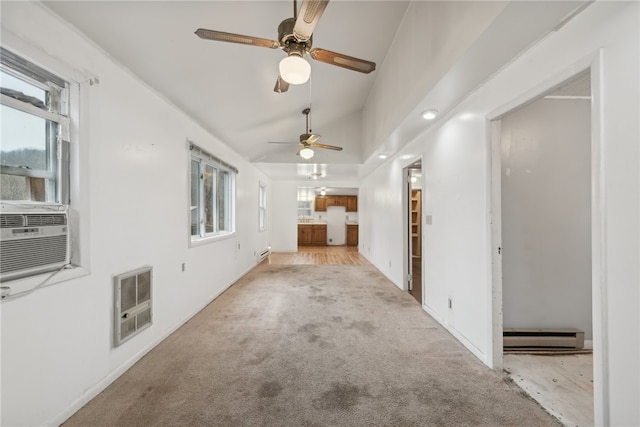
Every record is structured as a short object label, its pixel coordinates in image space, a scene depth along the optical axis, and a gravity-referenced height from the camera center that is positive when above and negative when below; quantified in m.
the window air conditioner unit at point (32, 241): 1.25 -0.14
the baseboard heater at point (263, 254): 6.39 -1.11
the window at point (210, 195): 3.45 +0.28
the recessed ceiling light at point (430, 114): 2.62 +1.03
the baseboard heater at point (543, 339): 2.31 -1.15
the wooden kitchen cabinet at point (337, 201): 10.48 +0.48
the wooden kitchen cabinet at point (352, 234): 10.29 -0.85
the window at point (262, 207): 7.11 +0.18
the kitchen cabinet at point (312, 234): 10.12 -0.83
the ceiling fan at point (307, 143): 3.56 +1.03
